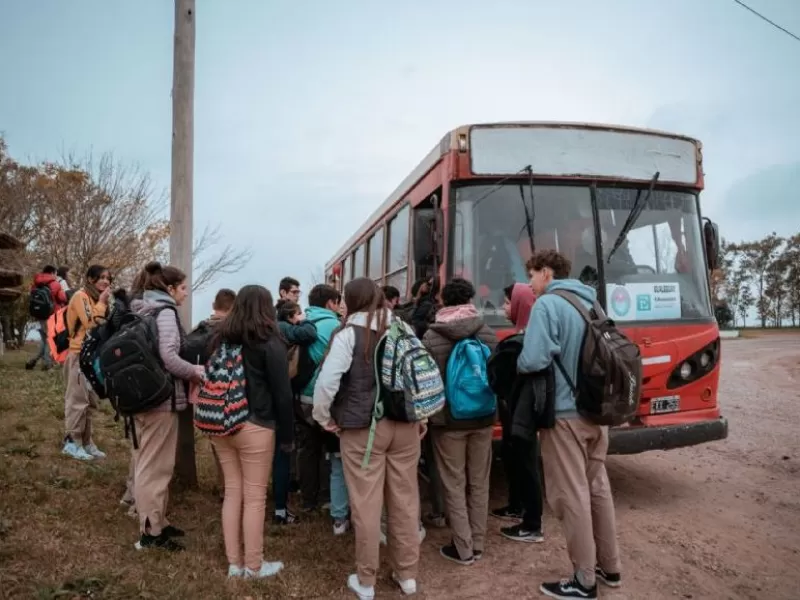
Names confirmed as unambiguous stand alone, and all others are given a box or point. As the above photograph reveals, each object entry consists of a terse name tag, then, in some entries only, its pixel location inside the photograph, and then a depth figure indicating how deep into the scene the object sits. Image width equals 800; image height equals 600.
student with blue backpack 4.33
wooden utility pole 5.71
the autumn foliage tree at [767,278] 59.41
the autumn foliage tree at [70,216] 18.69
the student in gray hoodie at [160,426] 4.22
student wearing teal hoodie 4.98
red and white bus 5.40
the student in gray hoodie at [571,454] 3.78
